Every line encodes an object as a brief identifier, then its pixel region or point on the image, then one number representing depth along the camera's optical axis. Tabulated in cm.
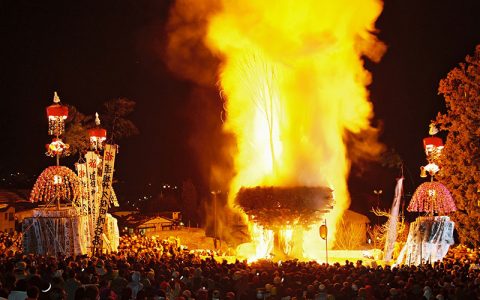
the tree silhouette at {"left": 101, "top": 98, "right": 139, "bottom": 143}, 3303
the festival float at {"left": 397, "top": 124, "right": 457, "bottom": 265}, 2017
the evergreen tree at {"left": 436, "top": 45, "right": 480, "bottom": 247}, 2573
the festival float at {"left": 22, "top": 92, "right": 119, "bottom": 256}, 1880
